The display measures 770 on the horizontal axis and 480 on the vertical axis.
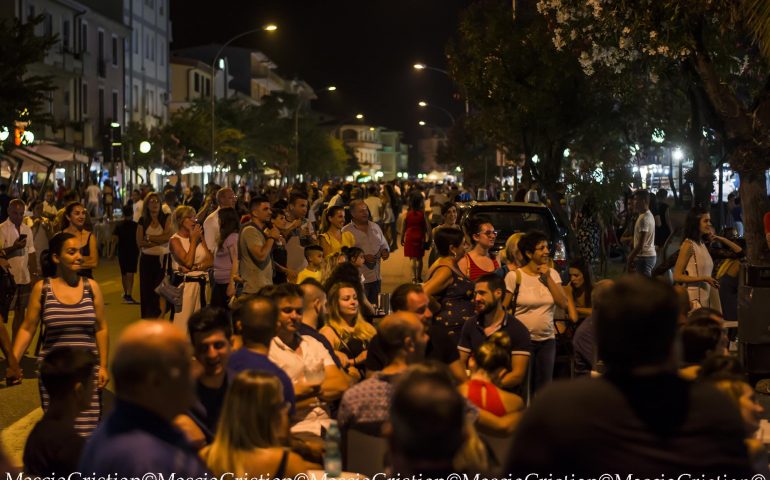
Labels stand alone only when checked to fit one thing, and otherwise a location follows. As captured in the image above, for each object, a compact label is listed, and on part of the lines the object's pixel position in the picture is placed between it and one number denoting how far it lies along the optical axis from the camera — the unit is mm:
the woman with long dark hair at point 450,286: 9711
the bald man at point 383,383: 6238
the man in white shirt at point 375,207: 25047
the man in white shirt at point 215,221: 14078
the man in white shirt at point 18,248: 14156
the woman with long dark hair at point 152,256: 15001
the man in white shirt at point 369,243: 13852
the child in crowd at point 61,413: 5148
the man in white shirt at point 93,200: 34244
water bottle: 6135
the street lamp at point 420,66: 48656
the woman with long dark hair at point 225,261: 12656
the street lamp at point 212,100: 42469
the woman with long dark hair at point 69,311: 8203
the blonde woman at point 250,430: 5250
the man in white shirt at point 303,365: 7230
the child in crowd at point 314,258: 11734
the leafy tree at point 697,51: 13078
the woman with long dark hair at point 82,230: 13531
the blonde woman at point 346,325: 8586
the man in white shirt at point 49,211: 24931
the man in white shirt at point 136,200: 22430
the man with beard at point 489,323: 8438
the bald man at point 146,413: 3611
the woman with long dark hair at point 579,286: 11055
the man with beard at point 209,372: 6074
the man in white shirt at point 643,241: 15766
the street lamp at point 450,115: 89481
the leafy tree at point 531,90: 26078
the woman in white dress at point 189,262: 12891
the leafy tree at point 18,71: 28000
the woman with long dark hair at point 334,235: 13625
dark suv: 16906
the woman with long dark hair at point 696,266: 11914
